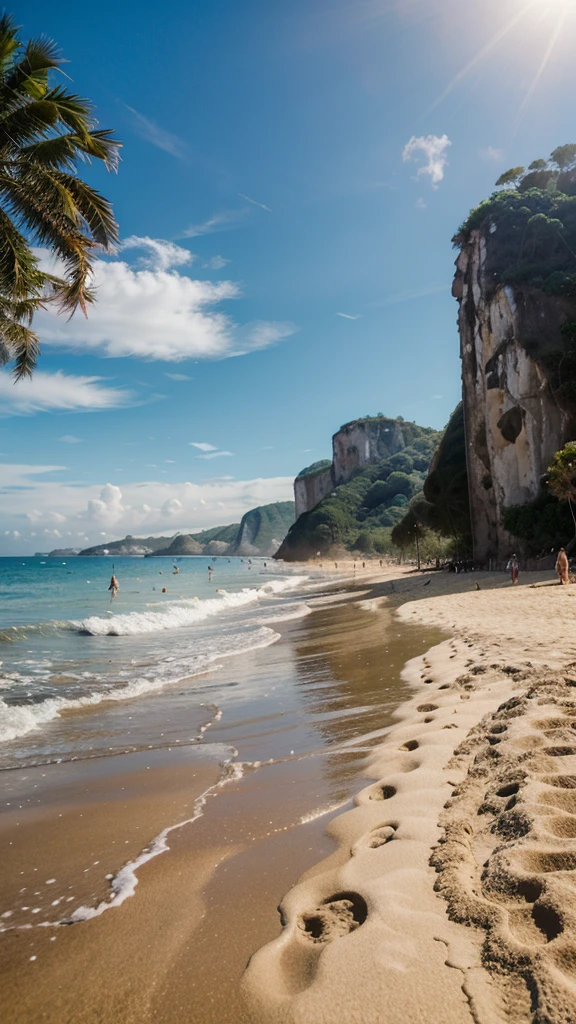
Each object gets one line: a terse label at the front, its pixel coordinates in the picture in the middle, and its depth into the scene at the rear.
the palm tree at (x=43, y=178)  11.34
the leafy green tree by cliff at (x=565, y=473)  25.36
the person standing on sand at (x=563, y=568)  20.06
